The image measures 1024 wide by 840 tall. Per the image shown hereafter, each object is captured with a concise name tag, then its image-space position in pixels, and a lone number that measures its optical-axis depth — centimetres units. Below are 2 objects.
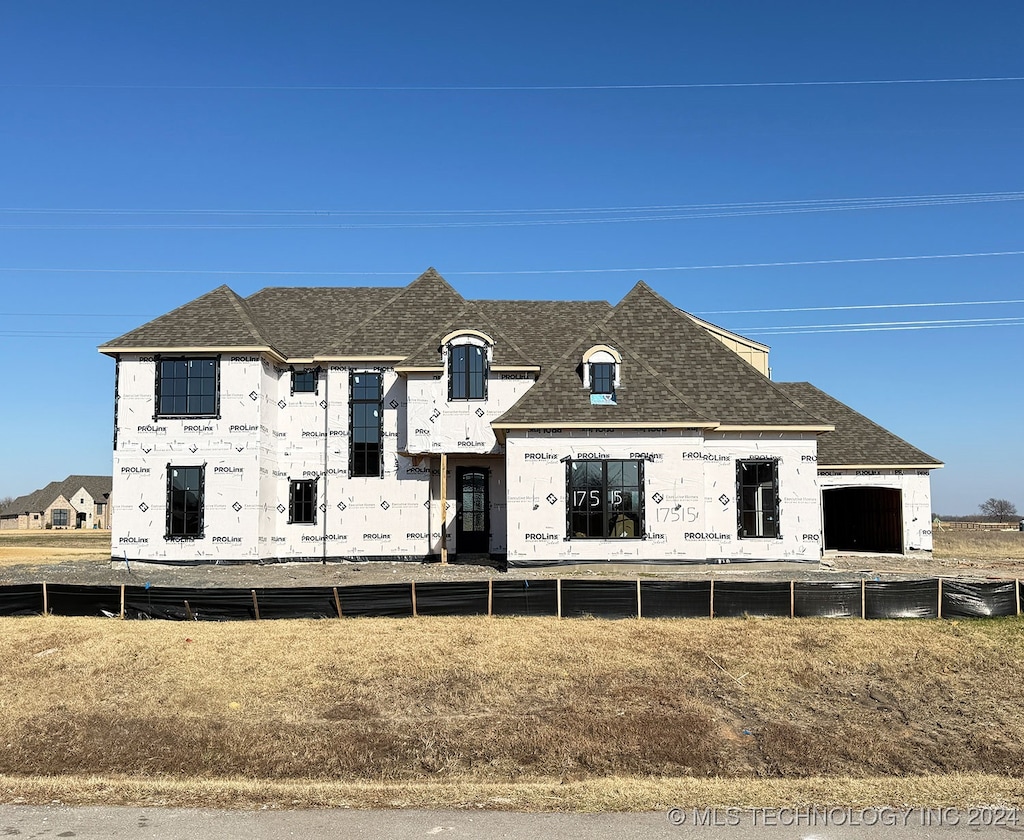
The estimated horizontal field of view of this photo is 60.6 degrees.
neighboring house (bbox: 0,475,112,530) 10944
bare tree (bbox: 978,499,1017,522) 15738
